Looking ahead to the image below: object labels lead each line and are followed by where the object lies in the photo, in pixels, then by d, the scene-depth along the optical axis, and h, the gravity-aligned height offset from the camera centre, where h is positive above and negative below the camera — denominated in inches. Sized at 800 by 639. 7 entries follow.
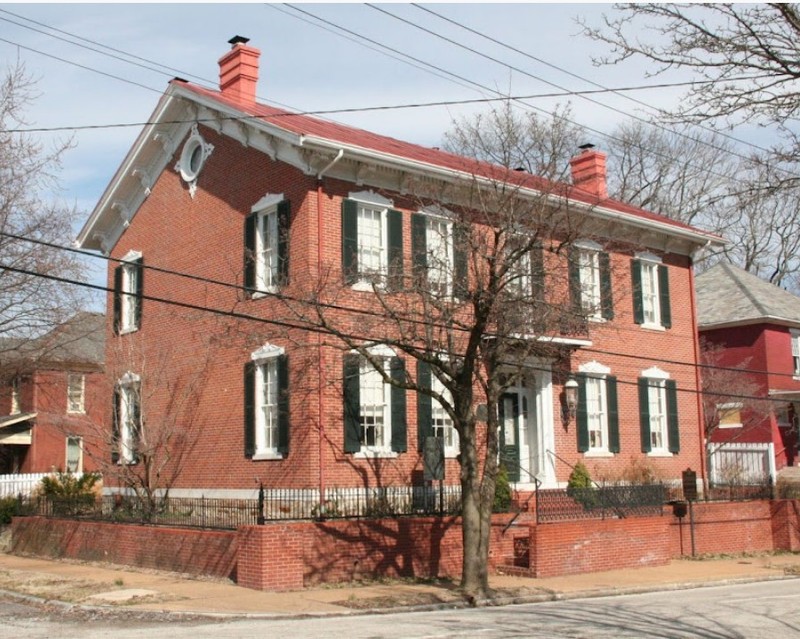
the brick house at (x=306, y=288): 792.3 +147.4
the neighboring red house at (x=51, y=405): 1077.1 +103.6
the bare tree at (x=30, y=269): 949.8 +196.5
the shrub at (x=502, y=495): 827.2 -22.0
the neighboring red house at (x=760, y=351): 1408.7 +159.6
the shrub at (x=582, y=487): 824.3 -18.0
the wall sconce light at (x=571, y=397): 961.5 +65.6
